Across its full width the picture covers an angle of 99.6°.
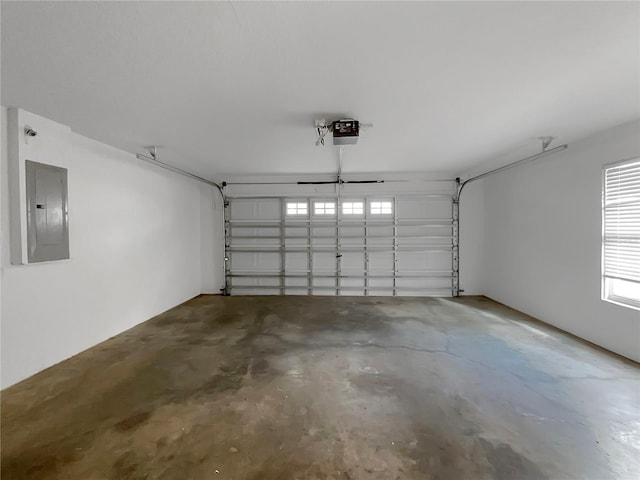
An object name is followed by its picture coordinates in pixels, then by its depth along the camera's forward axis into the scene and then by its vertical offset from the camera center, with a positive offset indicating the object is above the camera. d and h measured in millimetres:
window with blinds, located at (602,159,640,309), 2963 -18
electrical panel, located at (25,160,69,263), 2619 +202
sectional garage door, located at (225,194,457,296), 5965 -286
